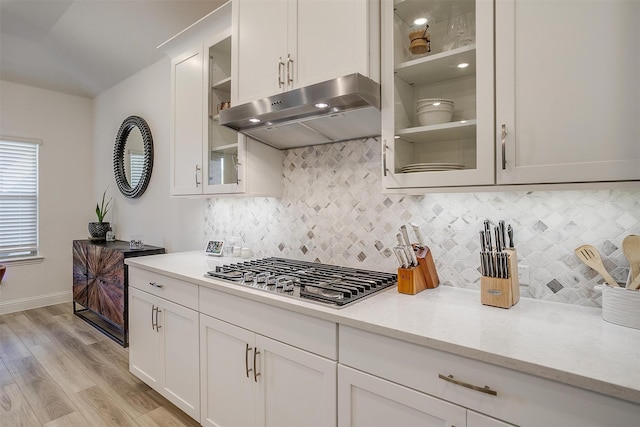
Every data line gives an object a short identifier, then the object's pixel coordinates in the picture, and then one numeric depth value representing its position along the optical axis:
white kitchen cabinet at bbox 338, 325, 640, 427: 0.80
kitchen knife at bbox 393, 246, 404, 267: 1.46
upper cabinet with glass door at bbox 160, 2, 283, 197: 2.13
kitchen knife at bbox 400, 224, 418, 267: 1.49
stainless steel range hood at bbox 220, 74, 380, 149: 1.42
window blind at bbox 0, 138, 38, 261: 4.06
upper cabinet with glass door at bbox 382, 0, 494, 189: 1.32
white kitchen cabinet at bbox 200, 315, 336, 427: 1.30
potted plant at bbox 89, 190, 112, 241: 3.97
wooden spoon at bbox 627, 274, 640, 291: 1.10
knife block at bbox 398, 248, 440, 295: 1.46
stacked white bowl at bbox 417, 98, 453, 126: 1.42
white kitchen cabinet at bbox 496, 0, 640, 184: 1.00
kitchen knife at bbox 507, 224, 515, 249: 1.37
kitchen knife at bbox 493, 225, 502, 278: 1.26
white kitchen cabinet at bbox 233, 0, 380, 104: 1.48
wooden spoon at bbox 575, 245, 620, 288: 1.19
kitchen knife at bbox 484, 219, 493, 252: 1.34
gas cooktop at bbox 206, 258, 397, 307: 1.37
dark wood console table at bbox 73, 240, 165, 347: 3.08
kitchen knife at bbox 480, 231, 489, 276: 1.29
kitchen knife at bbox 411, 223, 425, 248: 1.59
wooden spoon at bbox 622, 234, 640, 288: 1.13
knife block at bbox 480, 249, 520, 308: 1.26
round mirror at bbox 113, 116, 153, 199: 3.55
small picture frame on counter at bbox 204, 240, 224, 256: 2.52
